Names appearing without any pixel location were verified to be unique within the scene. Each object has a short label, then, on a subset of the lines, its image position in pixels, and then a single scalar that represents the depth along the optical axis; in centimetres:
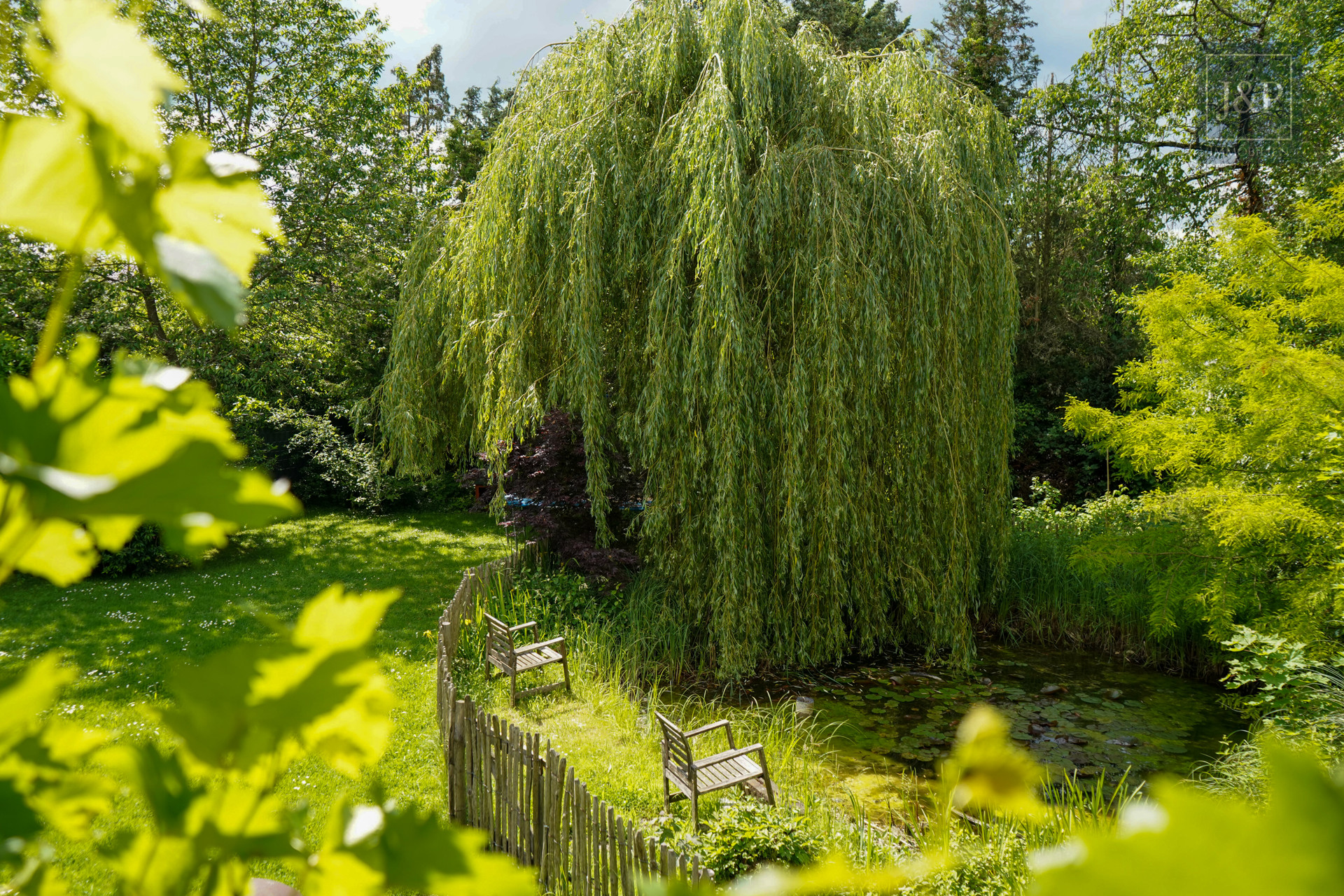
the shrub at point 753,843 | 376
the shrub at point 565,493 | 755
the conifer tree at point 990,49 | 1669
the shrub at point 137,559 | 988
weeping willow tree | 608
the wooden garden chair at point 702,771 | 427
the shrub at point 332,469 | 1346
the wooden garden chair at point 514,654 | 581
